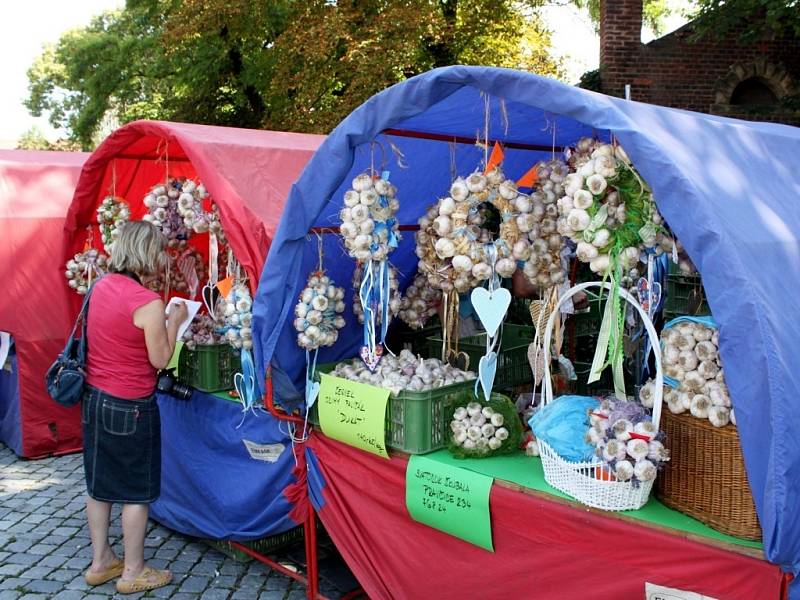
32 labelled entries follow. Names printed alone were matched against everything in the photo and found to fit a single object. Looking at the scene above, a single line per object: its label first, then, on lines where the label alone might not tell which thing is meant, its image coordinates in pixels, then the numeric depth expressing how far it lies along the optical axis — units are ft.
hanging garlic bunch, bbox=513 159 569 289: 9.70
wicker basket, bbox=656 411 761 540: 7.13
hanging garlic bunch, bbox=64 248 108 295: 16.08
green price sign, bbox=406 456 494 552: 9.03
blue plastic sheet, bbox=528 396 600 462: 8.21
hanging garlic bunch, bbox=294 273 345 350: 11.34
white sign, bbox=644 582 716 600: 7.29
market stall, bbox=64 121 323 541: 12.23
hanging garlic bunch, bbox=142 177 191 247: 14.74
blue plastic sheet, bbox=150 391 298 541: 12.32
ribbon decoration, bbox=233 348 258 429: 12.05
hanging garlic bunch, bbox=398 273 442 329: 14.12
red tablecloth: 7.26
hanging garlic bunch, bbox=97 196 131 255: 15.71
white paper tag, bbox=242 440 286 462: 12.25
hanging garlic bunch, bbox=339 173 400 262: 10.57
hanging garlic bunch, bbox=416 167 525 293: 9.73
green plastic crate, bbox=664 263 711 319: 14.56
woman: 11.68
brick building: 38.75
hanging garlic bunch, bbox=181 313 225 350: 14.03
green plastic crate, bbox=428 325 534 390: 12.21
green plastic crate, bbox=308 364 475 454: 9.91
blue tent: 6.42
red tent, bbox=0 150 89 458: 19.36
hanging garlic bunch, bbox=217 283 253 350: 12.17
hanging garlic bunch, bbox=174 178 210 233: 13.64
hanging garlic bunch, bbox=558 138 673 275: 8.01
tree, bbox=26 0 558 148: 36.58
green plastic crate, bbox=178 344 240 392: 13.85
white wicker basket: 7.80
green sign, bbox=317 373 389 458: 10.18
